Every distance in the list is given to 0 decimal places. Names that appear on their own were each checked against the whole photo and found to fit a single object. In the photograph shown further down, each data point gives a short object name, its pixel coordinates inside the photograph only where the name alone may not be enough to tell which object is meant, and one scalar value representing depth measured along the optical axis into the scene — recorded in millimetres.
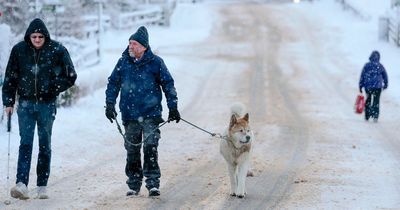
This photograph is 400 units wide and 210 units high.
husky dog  18766
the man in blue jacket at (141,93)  18031
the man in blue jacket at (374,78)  36719
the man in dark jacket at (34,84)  17906
